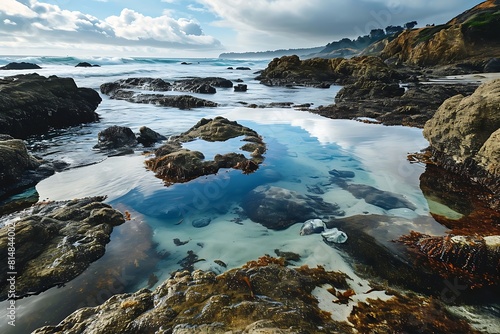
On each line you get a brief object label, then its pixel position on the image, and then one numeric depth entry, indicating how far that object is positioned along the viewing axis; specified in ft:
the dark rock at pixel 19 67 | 238.99
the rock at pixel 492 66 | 146.51
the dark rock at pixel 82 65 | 287.03
